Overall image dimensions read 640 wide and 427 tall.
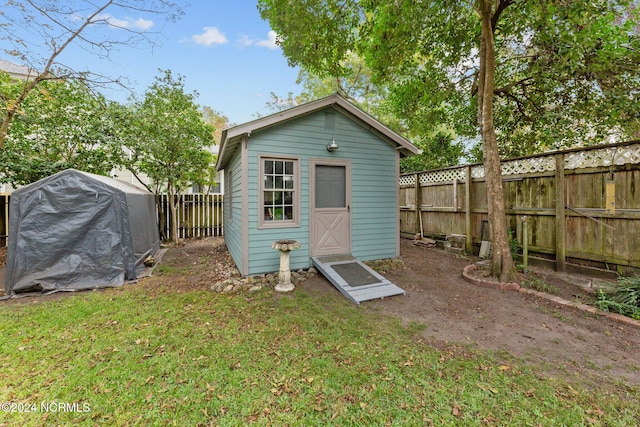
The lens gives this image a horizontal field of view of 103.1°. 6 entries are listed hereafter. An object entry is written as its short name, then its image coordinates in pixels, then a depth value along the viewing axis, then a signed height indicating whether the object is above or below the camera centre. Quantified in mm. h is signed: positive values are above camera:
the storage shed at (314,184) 4914 +627
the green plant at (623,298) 3330 -1236
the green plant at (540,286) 4110 -1256
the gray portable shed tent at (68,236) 4211 -352
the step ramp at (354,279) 4191 -1215
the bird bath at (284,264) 4496 -919
